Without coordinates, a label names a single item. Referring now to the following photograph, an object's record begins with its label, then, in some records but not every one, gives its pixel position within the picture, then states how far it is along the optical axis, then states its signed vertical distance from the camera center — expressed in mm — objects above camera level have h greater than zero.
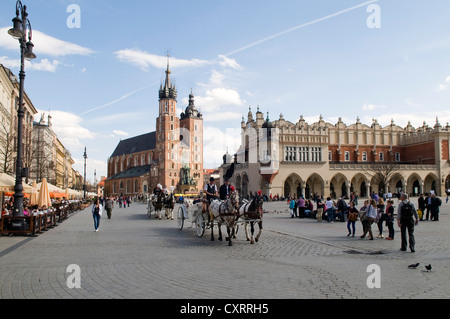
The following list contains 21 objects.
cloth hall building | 55281 +4109
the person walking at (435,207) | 21289 -1386
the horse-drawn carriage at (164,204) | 25062 -1174
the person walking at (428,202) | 21817 -1146
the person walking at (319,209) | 22970 -1536
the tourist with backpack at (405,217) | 11023 -999
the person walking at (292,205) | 27219 -1484
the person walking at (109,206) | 25766 -1287
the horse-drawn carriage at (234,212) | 12172 -874
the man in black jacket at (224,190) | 13336 -167
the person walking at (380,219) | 14180 -1337
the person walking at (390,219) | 13547 -1284
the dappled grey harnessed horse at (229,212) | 12234 -874
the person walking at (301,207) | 26375 -1591
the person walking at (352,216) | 14602 -1253
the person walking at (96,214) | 17219 -1223
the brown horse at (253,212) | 12102 -867
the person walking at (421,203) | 22595 -1258
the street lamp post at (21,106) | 14767 +3262
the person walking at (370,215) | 13898 -1169
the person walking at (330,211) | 22219 -1593
